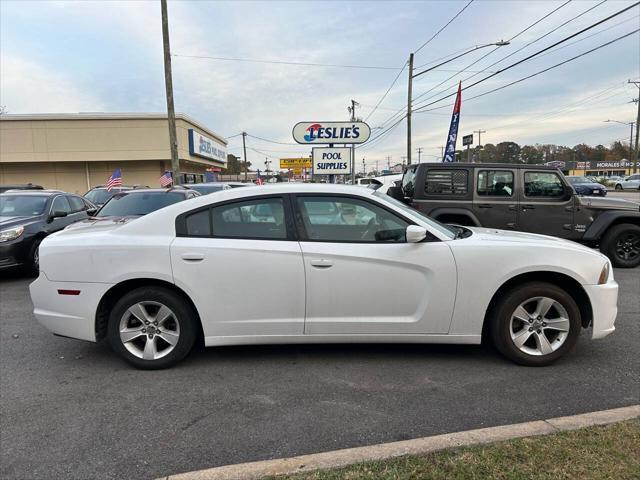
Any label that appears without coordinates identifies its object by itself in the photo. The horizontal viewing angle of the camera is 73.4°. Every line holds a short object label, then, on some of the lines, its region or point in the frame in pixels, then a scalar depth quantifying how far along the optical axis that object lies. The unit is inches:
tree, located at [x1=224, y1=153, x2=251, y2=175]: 4357.8
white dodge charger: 141.6
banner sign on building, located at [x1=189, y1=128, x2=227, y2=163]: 1193.4
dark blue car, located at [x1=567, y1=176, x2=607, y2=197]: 1188.5
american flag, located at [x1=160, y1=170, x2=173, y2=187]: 812.2
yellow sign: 1932.7
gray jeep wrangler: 293.0
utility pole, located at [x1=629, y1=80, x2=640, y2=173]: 1696.6
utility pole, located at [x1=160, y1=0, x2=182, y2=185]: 645.9
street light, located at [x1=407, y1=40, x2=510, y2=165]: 937.5
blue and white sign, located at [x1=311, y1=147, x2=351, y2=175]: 472.7
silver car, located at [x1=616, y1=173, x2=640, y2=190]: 1614.2
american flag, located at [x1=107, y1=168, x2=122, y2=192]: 659.9
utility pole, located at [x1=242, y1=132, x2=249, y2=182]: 2778.1
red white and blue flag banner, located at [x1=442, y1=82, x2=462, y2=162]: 708.7
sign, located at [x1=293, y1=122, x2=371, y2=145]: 463.5
